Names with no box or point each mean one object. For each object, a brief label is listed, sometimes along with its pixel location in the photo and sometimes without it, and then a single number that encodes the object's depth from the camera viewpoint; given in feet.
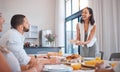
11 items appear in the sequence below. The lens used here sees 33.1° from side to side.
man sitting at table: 6.35
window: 20.53
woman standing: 9.70
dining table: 4.68
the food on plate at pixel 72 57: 7.41
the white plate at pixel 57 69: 4.68
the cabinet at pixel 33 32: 24.49
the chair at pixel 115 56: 10.65
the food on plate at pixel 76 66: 5.57
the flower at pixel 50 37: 23.57
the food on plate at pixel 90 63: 6.02
